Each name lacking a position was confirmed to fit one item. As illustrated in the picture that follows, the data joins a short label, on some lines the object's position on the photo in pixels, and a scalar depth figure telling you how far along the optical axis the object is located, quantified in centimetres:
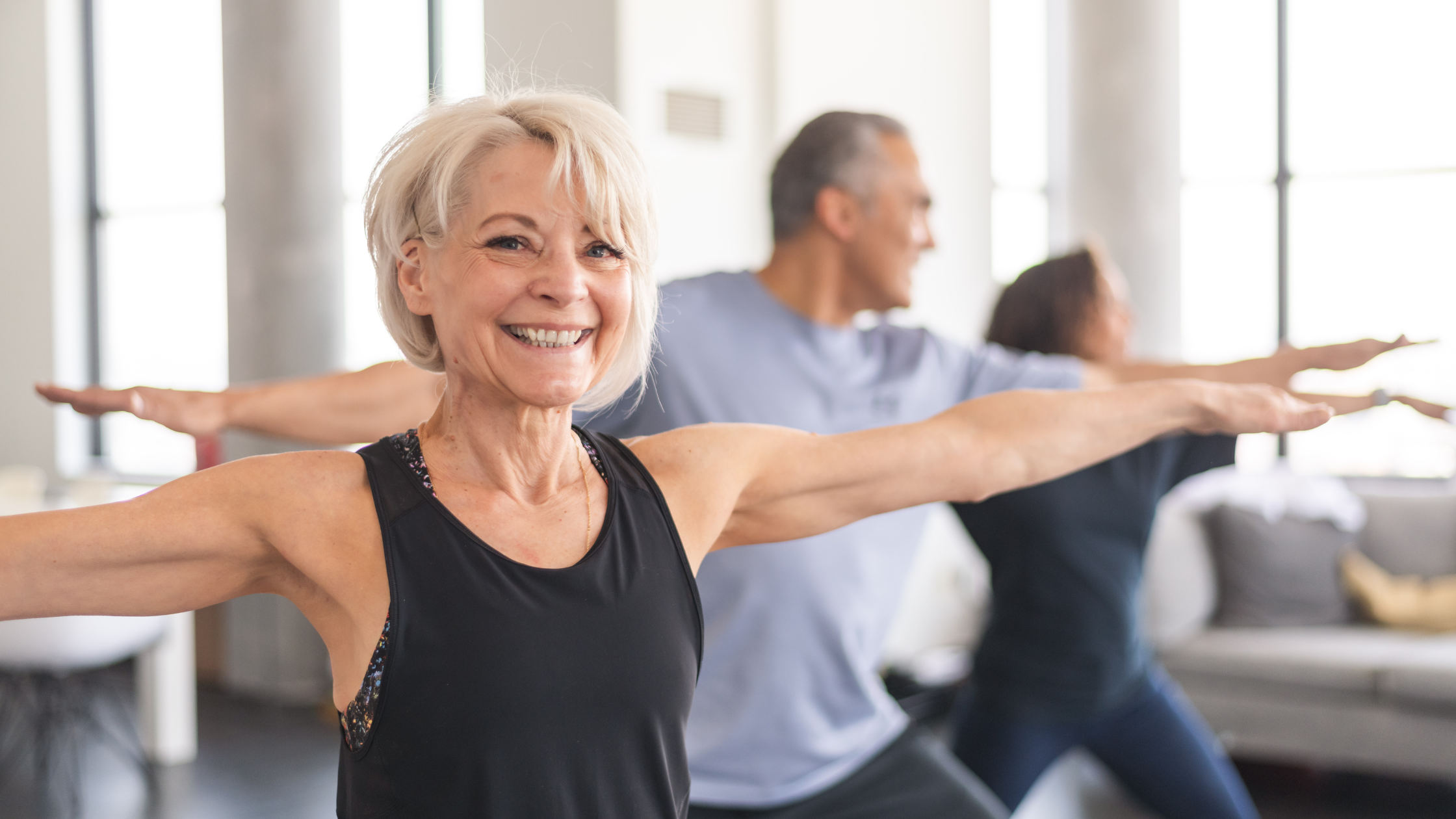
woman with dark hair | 205
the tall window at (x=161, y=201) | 557
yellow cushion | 375
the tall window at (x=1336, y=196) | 505
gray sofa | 337
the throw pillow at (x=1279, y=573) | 388
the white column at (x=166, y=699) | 388
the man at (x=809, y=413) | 159
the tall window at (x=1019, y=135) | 544
